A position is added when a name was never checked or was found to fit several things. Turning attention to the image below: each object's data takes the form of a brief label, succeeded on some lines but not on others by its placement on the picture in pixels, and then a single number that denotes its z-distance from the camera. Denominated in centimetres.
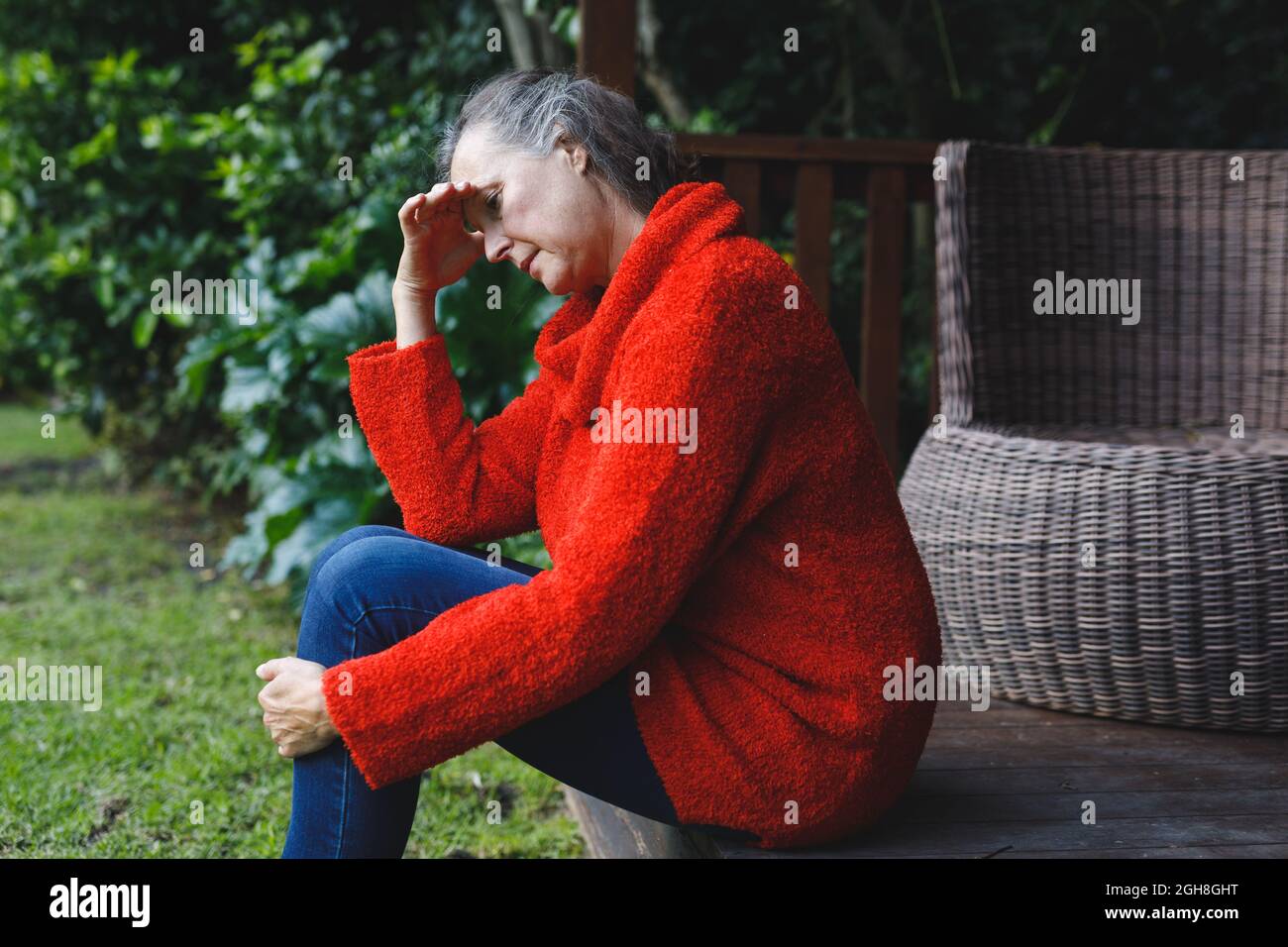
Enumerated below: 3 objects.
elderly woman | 113
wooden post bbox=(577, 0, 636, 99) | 241
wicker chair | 186
